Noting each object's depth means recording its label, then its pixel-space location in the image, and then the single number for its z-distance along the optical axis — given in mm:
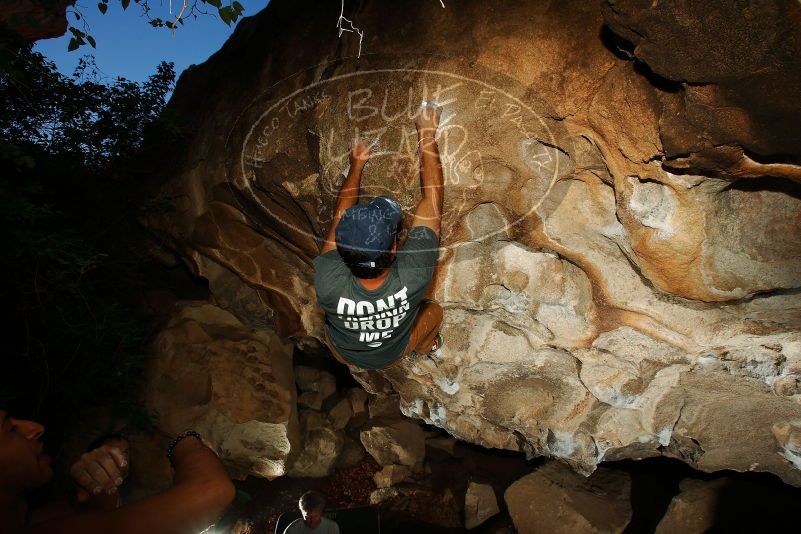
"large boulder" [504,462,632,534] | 4555
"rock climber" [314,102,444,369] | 2016
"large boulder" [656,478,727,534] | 4031
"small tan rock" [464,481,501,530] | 5375
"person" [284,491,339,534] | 4758
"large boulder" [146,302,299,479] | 5188
